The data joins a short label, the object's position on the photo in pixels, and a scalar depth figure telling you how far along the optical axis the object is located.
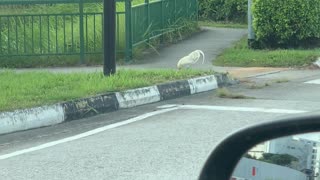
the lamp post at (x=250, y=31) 15.48
